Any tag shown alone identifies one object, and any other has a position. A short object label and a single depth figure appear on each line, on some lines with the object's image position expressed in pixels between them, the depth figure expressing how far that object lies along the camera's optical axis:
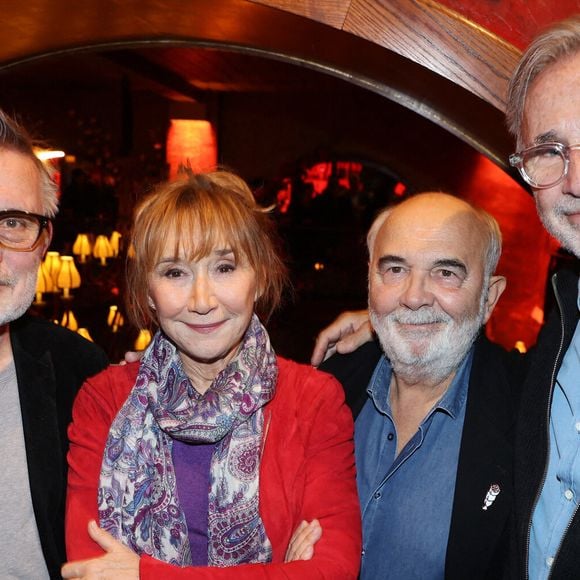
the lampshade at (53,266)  7.02
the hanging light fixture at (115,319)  7.25
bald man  1.84
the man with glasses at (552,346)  1.55
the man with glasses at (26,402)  1.84
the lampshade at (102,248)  7.87
